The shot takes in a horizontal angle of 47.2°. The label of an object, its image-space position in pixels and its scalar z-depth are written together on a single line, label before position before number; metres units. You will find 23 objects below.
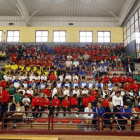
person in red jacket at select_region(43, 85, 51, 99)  9.59
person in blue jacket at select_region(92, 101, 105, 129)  7.49
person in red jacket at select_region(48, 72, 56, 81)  11.72
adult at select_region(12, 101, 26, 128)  7.40
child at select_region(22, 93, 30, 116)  8.50
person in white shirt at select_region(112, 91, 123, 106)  8.57
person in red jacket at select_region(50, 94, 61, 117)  8.25
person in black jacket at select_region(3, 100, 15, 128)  7.43
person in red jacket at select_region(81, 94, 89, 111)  8.62
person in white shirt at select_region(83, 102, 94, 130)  7.14
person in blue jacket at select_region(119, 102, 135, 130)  7.16
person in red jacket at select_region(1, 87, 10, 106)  8.64
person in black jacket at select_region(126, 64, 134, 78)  12.95
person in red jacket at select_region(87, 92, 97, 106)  8.81
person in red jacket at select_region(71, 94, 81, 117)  8.59
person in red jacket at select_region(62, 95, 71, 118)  8.39
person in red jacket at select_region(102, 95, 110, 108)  8.34
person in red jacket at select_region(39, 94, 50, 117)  8.26
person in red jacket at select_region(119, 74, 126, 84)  11.60
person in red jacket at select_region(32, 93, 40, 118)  8.41
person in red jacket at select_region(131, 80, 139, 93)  10.51
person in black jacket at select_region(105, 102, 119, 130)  7.25
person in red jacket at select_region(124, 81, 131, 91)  10.38
